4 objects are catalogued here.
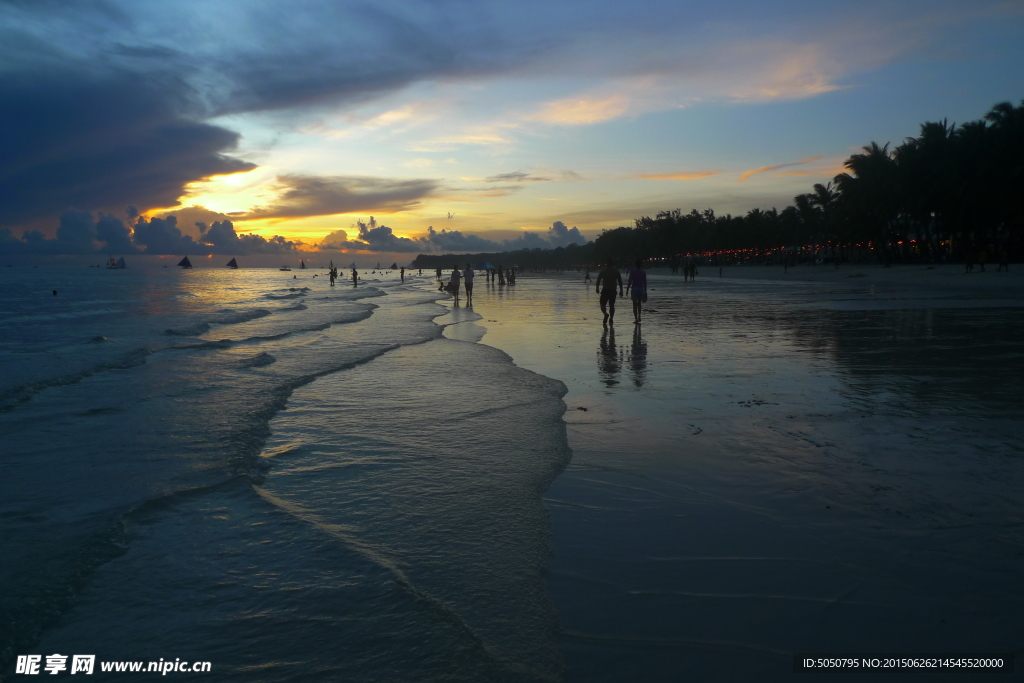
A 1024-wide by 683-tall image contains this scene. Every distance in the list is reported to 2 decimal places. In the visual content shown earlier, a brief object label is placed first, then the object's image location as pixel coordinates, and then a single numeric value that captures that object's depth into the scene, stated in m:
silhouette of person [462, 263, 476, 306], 30.48
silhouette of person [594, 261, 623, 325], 17.38
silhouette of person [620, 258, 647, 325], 17.81
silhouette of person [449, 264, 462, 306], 31.18
